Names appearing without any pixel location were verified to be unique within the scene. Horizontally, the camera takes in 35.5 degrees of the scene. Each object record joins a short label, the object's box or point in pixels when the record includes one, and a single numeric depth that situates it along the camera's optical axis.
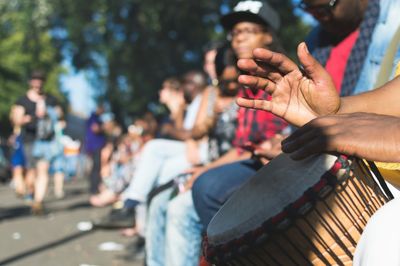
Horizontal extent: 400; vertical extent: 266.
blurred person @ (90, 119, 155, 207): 7.68
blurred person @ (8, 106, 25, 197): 8.82
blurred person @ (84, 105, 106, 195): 11.20
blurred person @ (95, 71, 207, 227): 4.43
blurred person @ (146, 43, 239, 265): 3.77
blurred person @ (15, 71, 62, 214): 8.70
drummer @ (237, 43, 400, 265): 1.31
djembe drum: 1.51
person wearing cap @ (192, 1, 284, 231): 2.63
